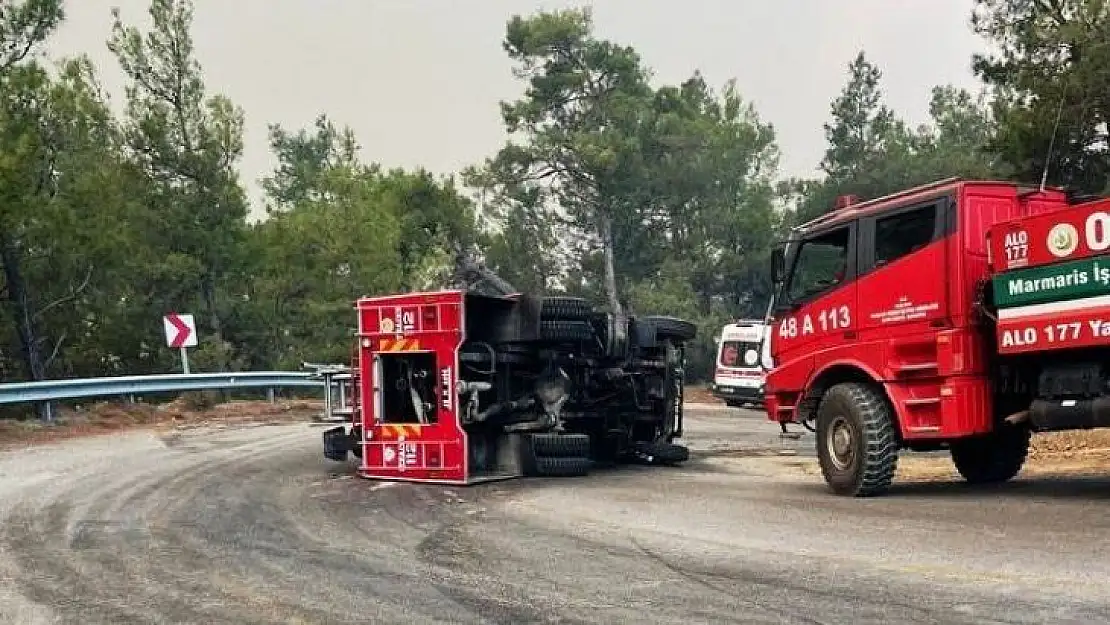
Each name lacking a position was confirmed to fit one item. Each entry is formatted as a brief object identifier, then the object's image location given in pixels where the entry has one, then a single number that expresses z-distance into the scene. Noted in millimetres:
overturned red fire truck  11070
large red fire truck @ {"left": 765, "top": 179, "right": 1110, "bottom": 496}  8484
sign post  22000
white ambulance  27734
